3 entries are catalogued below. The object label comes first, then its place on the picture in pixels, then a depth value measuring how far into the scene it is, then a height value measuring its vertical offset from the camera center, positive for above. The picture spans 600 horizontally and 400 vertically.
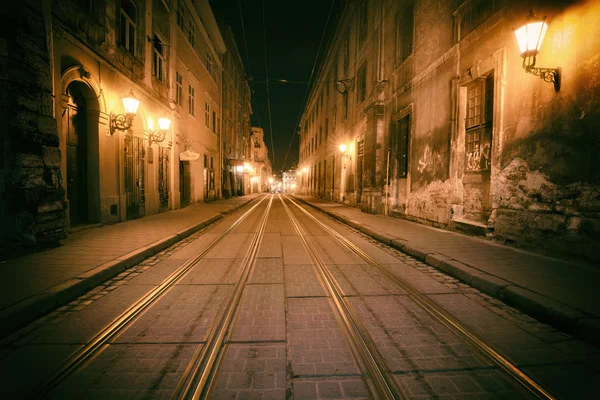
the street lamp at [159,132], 11.72 +2.37
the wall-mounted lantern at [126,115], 8.98 +2.31
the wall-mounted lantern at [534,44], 5.31 +2.73
